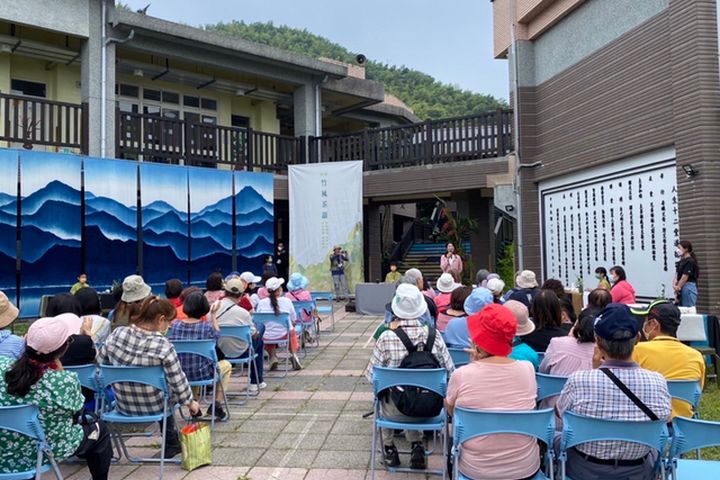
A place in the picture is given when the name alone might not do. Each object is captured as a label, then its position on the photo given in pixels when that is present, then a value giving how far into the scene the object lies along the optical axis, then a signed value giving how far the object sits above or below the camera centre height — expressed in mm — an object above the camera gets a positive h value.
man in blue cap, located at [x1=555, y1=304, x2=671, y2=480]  2781 -759
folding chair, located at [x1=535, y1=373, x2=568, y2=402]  3652 -884
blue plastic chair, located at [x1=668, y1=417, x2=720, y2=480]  2672 -930
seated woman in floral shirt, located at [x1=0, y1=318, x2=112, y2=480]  3043 -730
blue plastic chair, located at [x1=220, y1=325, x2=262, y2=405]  5730 -822
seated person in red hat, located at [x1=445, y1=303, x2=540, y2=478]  2908 -758
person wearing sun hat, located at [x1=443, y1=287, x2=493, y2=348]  5055 -668
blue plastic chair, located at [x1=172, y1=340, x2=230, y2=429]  4805 -819
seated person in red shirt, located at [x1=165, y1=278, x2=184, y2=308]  6543 -413
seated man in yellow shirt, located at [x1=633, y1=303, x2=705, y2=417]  3598 -697
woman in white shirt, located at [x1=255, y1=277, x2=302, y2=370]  6961 -679
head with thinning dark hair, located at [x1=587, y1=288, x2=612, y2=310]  5069 -462
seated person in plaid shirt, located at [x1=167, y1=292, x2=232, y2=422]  5199 -683
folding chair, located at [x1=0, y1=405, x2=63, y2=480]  2928 -886
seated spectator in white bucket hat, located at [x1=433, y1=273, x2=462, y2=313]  6941 -504
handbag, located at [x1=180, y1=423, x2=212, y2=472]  3957 -1345
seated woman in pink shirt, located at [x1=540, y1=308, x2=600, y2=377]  3859 -706
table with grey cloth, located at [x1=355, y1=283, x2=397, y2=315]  13188 -1044
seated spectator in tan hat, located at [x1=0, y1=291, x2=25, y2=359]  3939 -555
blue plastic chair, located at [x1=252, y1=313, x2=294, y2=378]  6926 -848
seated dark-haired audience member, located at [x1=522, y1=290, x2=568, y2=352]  4566 -594
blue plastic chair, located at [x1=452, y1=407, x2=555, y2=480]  2842 -882
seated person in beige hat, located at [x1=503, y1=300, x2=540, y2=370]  4020 -650
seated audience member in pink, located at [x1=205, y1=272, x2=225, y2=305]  6777 -403
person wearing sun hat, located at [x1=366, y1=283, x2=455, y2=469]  3926 -664
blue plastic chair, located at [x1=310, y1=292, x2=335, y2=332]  10684 -900
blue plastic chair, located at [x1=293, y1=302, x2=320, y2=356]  8320 -1048
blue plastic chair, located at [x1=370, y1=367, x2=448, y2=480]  3625 -854
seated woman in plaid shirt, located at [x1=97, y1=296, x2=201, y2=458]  3984 -721
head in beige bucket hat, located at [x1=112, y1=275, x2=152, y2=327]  4965 -310
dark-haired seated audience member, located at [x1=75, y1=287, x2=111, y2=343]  4855 -491
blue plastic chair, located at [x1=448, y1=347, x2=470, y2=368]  4602 -866
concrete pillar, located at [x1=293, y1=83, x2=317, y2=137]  16484 +4107
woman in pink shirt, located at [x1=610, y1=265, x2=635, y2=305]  7395 -599
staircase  19797 -311
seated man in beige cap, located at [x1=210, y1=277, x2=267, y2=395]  5840 -727
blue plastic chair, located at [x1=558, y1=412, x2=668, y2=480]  2719 -888
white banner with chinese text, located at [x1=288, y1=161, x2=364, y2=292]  14906 +896
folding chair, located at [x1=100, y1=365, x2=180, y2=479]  3936 -866
